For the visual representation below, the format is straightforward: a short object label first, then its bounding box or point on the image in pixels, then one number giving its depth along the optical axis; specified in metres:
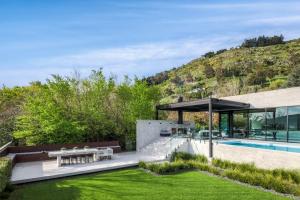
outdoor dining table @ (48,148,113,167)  13.46
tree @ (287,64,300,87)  33.66
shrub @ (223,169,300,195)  8.85
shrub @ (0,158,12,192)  8.08
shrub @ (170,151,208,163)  14.59
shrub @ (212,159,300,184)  9.76
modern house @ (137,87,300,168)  13.01
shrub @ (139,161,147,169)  12.97
